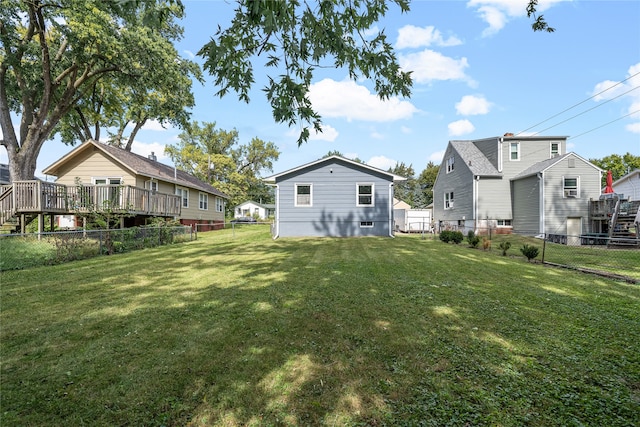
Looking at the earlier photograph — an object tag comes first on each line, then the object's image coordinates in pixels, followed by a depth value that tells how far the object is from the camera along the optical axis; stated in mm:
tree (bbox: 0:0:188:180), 14969
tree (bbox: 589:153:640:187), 47441
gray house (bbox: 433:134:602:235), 18484
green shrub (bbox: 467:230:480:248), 12836
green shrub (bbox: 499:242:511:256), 11064
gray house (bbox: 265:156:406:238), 17281
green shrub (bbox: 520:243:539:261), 9578
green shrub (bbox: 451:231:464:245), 14562
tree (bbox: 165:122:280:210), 41750
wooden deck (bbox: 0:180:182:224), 12398
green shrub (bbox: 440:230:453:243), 15093
